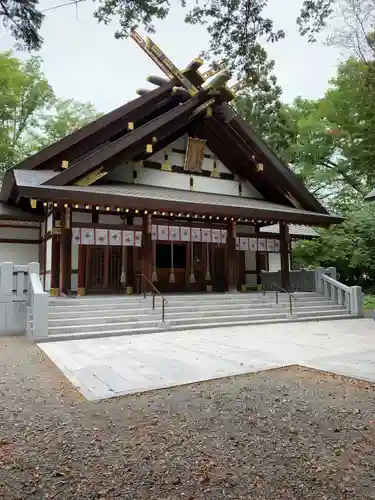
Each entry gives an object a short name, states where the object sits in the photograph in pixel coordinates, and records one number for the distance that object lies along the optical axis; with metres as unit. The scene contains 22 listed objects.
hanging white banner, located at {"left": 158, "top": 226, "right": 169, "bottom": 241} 13.02
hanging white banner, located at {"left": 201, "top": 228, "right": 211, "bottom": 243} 13.73
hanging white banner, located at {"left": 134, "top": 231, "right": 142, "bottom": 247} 12.37
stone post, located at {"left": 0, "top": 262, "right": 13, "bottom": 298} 9.13
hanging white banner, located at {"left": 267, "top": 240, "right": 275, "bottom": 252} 14.91
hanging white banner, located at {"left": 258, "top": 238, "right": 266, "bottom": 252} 14.72
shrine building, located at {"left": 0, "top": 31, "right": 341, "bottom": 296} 11.87
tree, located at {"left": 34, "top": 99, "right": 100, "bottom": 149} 27.25
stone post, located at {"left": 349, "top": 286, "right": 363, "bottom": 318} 12.69
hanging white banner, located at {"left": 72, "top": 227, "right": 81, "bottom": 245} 11.55
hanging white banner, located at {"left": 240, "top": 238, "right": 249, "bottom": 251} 14.42
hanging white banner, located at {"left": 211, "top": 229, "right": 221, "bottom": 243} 13.92
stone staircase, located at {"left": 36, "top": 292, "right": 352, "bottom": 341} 9.10
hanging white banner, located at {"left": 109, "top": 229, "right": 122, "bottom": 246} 12.02
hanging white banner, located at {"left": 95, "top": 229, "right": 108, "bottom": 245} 11.82
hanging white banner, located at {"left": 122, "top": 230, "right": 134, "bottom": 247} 12.19
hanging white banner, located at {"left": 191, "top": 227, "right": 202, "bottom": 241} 13.55
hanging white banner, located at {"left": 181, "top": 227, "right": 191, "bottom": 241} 13.38
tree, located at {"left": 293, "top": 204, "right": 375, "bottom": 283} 16.95
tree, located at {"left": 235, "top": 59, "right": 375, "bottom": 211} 21.92
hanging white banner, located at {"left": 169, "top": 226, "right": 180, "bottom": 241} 13.21
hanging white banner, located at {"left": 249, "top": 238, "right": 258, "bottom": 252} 14.56
